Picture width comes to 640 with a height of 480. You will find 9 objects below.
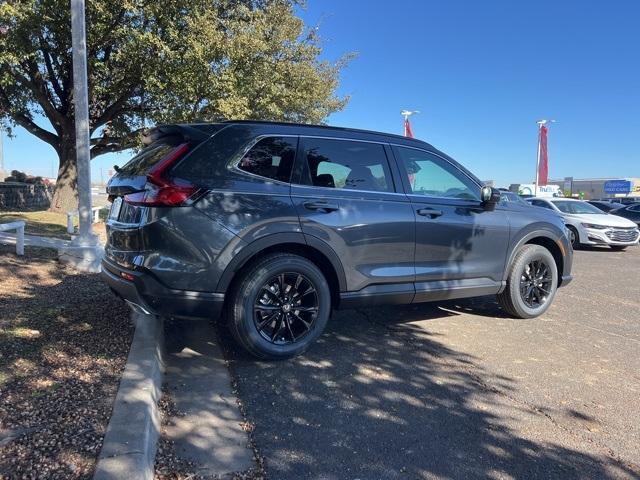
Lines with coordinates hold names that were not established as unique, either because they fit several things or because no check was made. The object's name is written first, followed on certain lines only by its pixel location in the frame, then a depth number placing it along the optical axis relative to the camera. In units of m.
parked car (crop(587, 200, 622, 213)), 22.39
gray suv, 3.69
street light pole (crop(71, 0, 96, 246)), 7.18
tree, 12.56
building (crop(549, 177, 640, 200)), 62.59
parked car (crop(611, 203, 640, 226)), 19.44
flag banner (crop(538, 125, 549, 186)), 32.88
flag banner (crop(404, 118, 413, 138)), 20.30
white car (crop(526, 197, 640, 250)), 13.55
